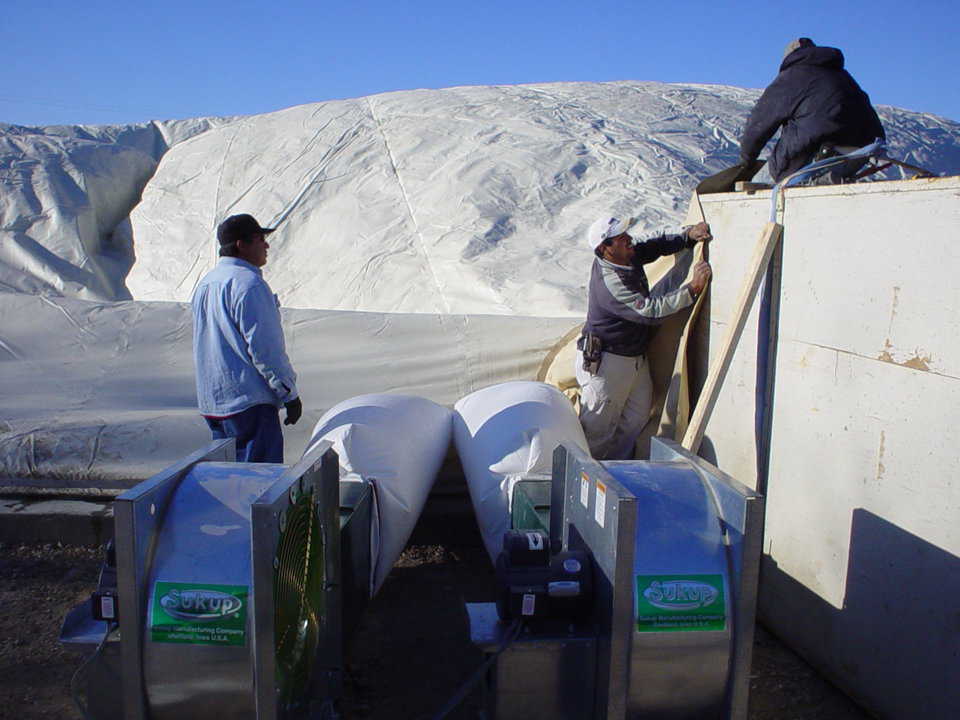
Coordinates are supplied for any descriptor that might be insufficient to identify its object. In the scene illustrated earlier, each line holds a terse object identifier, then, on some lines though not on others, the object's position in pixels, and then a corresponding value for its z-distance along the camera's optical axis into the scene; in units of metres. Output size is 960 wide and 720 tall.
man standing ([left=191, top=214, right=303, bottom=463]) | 3.42
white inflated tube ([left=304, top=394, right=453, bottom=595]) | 3.19
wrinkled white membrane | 4.79
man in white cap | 4.01
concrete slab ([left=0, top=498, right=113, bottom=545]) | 4.19
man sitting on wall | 3.73
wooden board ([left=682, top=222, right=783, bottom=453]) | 3.22
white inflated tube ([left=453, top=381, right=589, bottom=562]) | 3.33
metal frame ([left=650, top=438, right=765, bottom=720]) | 2.07
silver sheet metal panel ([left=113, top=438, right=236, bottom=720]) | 2.00
